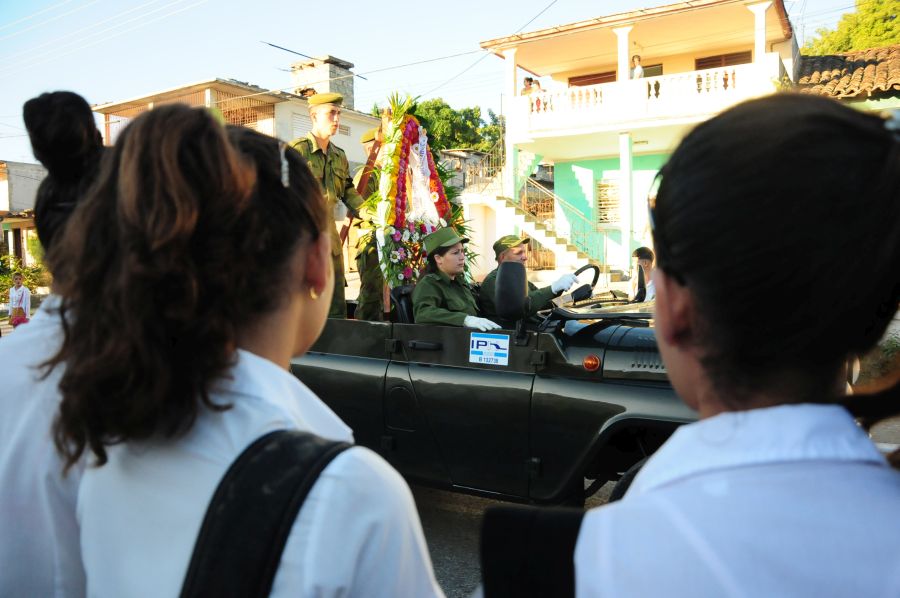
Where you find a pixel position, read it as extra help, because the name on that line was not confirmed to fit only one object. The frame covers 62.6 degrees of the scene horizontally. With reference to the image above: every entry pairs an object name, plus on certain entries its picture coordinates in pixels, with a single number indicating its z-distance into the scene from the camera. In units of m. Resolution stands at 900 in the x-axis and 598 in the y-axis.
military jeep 3.49
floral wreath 5.54
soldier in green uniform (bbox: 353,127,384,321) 5.72
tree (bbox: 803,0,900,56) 24.30
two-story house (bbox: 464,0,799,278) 17.06
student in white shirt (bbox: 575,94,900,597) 0.69
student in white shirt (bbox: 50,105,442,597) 0.86
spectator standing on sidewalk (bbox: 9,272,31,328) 14.63
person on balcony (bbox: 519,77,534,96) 19.86
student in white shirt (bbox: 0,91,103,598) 1.25
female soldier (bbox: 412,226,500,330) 4.50
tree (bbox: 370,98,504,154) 32.12
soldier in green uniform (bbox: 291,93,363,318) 5.81
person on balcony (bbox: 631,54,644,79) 17.81
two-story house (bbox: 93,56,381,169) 24.39
